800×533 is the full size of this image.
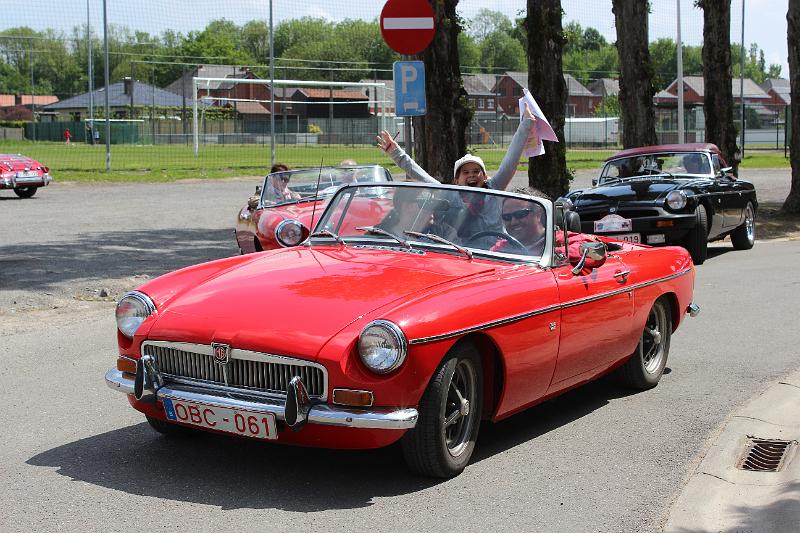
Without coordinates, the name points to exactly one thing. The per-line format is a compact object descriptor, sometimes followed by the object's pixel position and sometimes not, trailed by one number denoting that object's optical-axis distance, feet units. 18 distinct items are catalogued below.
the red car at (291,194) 42.27
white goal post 165.48
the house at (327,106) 317.42
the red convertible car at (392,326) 16.20
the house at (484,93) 341.78
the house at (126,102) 291.58
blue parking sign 38.09
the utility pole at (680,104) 104.50
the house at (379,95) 236.22
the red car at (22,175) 85.22
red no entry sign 37.04
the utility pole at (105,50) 104.17
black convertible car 46.39
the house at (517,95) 334.44
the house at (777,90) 411.13
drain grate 18.88
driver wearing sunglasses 20.66
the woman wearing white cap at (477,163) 24.79
